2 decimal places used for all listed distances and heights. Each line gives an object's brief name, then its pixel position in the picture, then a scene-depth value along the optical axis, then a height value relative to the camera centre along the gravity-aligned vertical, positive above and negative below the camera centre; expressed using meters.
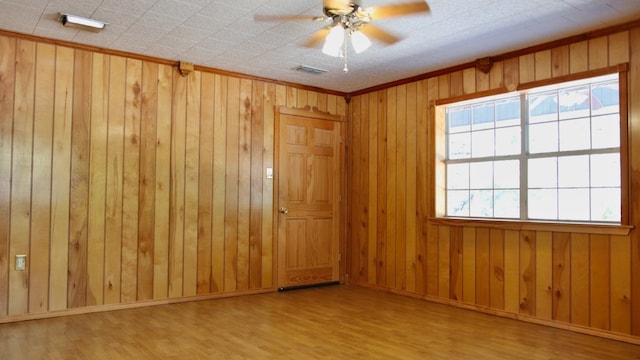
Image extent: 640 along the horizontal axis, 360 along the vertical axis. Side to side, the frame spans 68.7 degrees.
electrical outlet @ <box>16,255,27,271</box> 4.04 -0.64
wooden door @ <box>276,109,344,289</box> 5.56 -0.06
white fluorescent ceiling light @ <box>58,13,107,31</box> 3.65 +1.33
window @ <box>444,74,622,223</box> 3.87 +0.35
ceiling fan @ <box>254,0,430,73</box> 3.16 +1.23
